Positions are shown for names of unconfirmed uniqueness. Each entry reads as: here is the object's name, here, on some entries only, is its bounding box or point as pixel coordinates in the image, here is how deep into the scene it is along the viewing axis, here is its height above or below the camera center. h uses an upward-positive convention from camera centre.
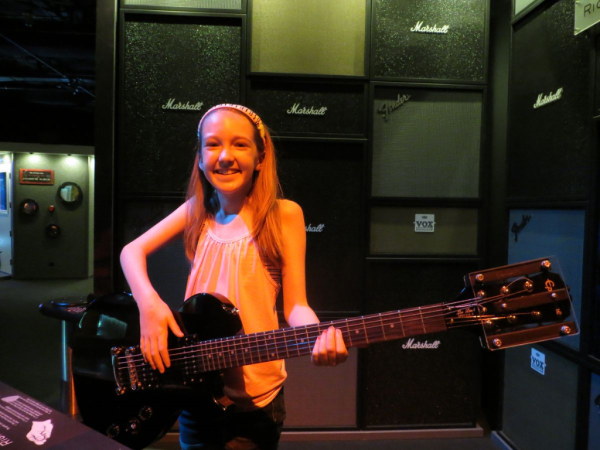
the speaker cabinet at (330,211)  2.48 +0.01
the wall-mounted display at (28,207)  8.21 -0.03
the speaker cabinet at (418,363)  2.53 -0.86
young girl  1.14 -0.17
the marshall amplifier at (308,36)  2.41 +0.99
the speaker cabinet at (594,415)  1.72 -0.77
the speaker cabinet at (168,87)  2.37 +0.67
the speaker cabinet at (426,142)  2.49 +0.42
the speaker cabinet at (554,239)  1.82 -0.10
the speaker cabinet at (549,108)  1.82 +0.51
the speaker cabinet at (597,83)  1.69 +0.54
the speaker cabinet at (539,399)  1.92 -0.87
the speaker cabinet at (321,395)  2.54 -1.06
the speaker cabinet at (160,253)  2.41 -0.24
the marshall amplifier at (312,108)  2.45 +0.59
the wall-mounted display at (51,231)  8.32 -0.47
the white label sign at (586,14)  1.66 +0.81
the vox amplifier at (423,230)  2.54 -0.09
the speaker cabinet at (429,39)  2.45 +1.00
